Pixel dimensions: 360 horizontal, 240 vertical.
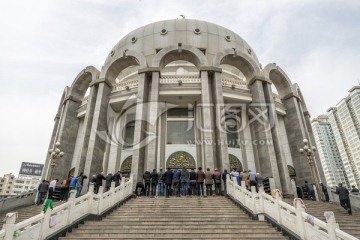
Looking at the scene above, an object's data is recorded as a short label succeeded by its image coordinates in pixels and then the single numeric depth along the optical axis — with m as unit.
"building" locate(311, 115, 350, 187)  104.40
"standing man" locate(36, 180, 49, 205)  11.12
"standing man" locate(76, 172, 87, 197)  11.52
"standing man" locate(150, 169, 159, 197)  11.41
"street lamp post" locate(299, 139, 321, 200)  12.72
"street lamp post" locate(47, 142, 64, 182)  13.07
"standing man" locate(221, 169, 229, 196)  11.48
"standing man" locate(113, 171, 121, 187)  11.65
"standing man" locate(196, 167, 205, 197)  10.85
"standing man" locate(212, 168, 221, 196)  11.05
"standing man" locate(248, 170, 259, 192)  10.84
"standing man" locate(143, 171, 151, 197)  11.47
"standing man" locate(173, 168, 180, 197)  10.87
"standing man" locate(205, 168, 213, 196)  10.83
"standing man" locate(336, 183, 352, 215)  9.47
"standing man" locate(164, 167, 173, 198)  10.98
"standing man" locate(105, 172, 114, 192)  11.05
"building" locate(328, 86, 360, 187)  80.94
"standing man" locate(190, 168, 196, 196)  11.13
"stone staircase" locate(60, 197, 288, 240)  6.09
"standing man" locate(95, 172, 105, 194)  11.13
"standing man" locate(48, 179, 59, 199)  10.04
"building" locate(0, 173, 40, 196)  103.88
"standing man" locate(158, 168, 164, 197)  11.47
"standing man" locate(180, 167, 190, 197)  10.81
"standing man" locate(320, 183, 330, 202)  13.15
